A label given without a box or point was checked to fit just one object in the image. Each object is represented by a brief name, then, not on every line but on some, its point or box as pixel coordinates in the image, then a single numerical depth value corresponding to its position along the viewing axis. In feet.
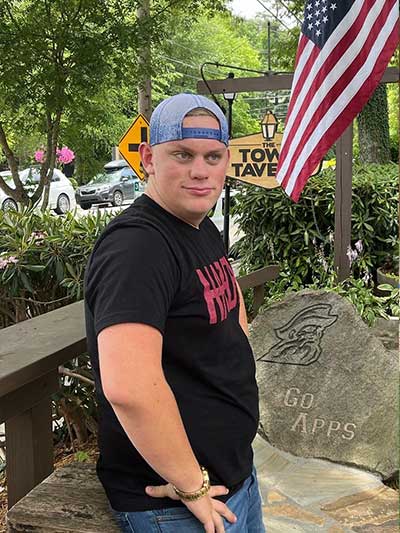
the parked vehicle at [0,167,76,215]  73.77
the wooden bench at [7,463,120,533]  5.65
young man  4.38
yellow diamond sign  30.55
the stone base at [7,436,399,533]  5.77
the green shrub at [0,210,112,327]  12.18
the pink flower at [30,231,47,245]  13.09
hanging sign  22.24
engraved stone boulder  12.19
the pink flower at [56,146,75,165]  34.91
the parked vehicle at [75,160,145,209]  84.93
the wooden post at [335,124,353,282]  19.42
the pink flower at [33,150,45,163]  31.76
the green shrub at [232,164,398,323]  23.29
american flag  11.19
